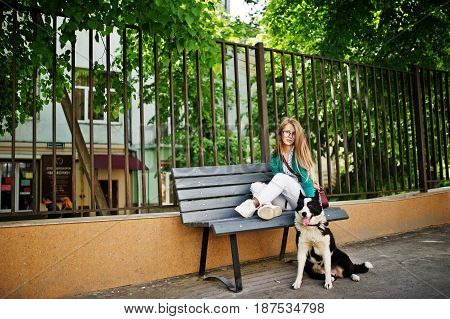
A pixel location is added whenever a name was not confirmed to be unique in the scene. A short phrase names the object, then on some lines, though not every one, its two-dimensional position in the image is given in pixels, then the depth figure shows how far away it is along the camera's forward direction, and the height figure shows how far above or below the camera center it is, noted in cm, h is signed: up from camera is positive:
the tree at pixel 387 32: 672 +267
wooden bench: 314 -21
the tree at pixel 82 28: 345 +147
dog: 303 -61
